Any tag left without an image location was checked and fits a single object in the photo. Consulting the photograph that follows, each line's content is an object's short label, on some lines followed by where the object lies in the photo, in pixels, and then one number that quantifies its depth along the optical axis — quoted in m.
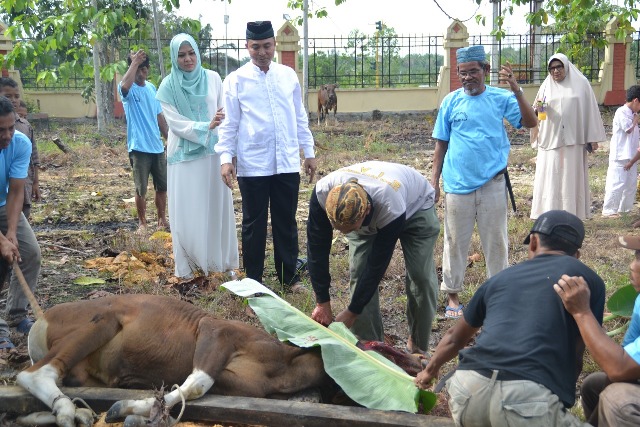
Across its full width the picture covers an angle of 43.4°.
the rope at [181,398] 3.99
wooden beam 4.03
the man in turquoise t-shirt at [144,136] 9.39
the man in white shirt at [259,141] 6.82
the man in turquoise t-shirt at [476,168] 6.47
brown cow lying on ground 4.34
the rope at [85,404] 4.15
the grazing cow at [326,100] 24.30
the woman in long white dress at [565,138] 9.09
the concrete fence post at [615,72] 25.86
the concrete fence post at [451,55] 25.95
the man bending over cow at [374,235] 4.61
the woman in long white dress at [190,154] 7.28
